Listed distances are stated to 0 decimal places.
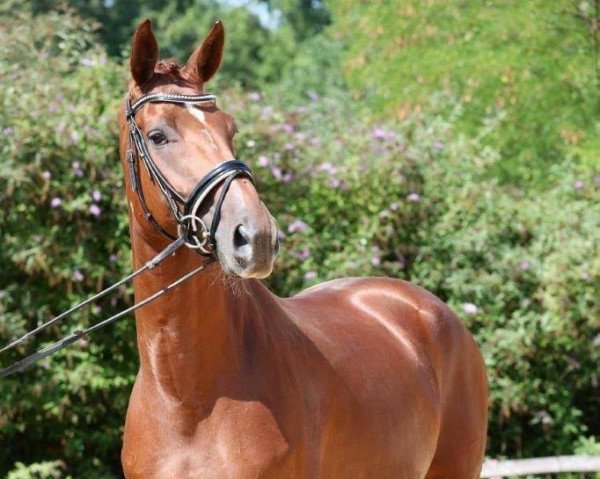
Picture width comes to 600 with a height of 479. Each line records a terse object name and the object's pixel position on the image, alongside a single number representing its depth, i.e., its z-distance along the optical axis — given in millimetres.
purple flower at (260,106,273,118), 14445
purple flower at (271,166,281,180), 13812
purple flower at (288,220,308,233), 13812
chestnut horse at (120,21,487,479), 5867
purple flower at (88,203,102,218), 12398
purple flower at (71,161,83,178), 12508
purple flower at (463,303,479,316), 14152
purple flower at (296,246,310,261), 13795
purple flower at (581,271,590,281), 14562
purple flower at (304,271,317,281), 13531
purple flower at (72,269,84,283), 12375
